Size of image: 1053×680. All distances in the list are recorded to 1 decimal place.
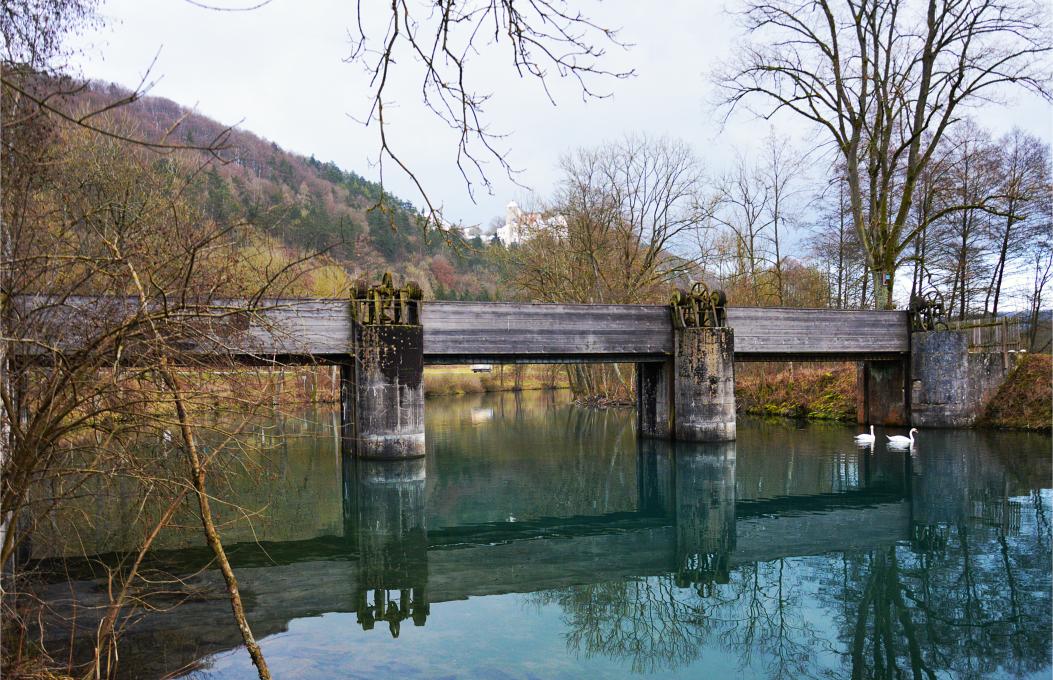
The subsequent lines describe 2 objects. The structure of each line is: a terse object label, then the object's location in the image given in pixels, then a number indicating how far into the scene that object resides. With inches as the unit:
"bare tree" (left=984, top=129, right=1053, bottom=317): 978.7
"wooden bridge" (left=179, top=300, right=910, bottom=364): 636.7
